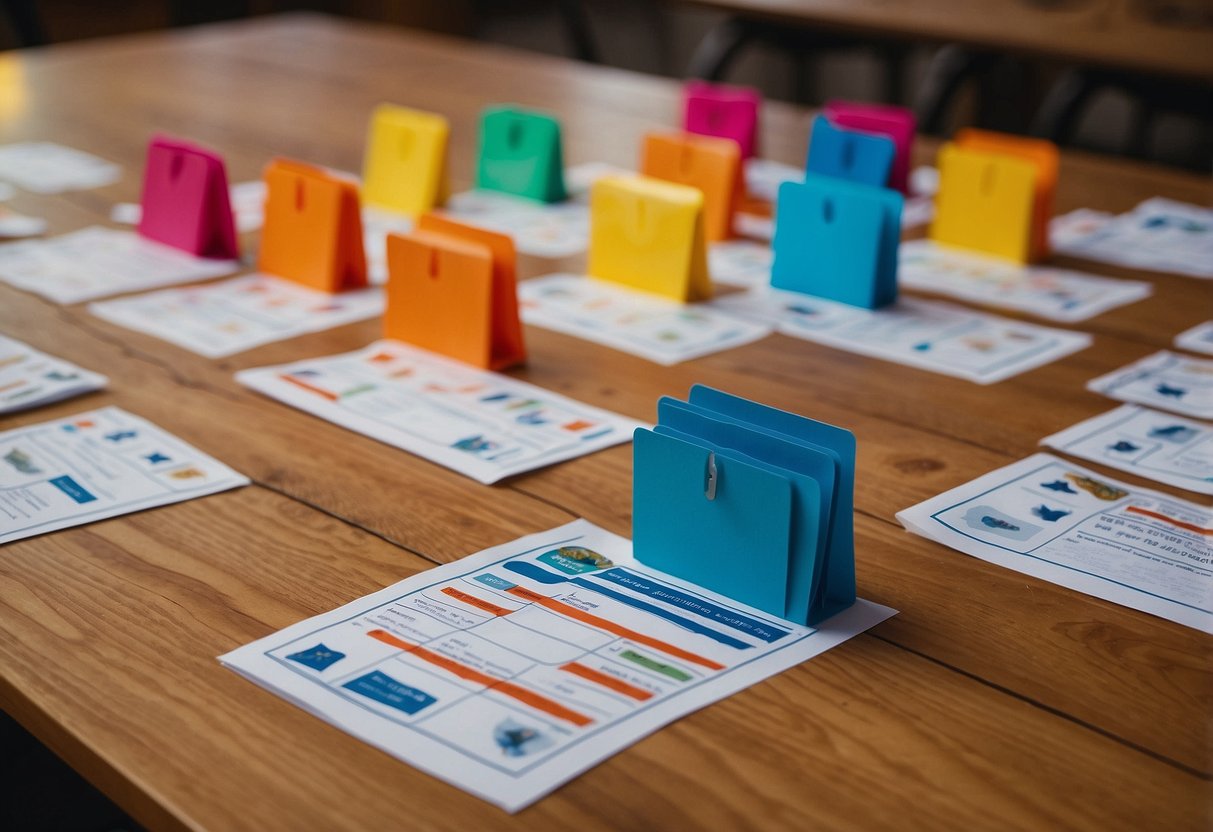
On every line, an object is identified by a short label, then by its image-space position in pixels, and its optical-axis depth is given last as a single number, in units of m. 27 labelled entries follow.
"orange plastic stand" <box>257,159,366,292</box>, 1.47
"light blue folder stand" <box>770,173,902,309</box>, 1.44
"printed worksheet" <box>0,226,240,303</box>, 1.50
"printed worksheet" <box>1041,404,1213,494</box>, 1.10
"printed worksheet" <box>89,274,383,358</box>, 1.37
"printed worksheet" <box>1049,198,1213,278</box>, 1.67
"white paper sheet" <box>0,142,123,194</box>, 1.87
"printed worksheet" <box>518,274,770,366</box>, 1.36
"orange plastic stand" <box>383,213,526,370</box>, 1.28
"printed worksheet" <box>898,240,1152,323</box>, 1.51
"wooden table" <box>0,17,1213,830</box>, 0.70
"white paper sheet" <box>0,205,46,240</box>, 1.68
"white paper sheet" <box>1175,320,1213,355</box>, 1.40
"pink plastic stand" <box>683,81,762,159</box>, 1.97
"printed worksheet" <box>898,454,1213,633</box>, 0.91
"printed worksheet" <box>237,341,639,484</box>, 1.12
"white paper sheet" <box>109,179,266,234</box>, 1.73
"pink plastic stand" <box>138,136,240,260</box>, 1.58
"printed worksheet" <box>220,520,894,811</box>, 0.73
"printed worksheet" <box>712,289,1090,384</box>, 1.34
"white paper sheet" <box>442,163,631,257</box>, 1.68
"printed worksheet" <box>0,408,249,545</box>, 1.00
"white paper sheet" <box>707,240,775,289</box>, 1.57
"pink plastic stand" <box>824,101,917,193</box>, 1.84
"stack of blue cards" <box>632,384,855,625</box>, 0.85
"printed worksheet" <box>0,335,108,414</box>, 1.19
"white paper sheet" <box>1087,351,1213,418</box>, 1.25
